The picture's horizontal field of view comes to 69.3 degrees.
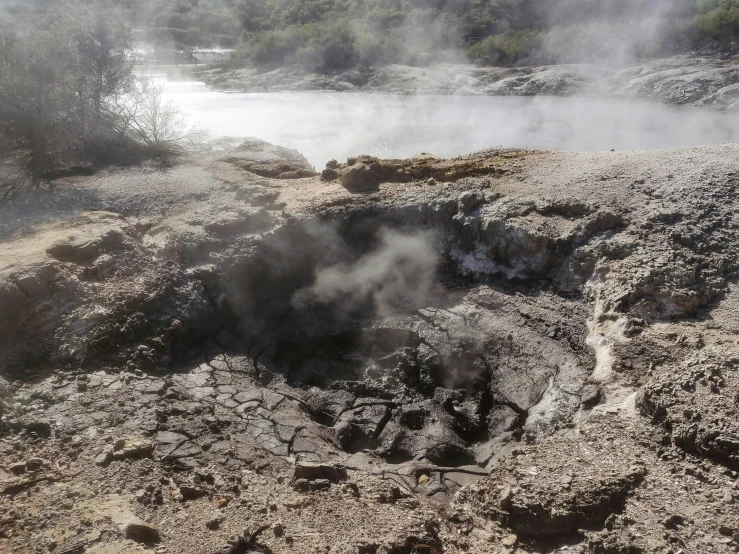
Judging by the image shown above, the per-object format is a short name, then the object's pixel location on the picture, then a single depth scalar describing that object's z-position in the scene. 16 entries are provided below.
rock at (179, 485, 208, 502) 3.78
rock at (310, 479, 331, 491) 3.93
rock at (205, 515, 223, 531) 3.45
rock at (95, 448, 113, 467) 4.02
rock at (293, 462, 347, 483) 4.04
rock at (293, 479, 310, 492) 3.91
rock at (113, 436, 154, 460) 4.13
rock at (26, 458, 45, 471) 3.91
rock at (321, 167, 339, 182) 8.17
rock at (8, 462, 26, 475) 3.85
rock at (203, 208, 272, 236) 6.88
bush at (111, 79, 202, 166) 9.71
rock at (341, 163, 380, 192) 7.54
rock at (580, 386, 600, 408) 4.54
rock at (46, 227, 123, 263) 5.89
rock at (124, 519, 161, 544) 3.30
